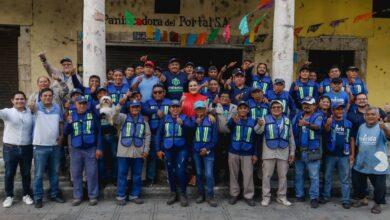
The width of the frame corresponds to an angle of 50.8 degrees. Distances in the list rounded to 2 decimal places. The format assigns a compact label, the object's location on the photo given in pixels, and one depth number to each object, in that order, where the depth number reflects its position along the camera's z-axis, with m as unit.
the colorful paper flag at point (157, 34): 11.10
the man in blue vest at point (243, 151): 6.73
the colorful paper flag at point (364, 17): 10.95
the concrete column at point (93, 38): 7.77
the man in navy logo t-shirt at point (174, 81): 7.78
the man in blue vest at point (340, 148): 6.75
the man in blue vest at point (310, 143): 6.70
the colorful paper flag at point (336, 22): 11.34
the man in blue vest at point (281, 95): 7.30
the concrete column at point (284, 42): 7.97
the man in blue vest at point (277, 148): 6.71
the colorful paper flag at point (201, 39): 11.20
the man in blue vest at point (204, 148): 6.73
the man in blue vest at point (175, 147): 6.77
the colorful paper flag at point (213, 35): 11.23
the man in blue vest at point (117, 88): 7.27
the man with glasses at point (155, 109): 7.04
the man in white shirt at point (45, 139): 6.60
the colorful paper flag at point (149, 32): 11.12
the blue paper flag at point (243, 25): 7.96
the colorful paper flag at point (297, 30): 11.34
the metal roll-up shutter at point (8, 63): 10.96
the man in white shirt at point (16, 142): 6.59
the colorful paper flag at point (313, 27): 11.41
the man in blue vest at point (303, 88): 7.78
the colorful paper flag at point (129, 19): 10.18
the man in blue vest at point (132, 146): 6.74
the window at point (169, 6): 11.20
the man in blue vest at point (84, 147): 6.68
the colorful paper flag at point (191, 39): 11.18
